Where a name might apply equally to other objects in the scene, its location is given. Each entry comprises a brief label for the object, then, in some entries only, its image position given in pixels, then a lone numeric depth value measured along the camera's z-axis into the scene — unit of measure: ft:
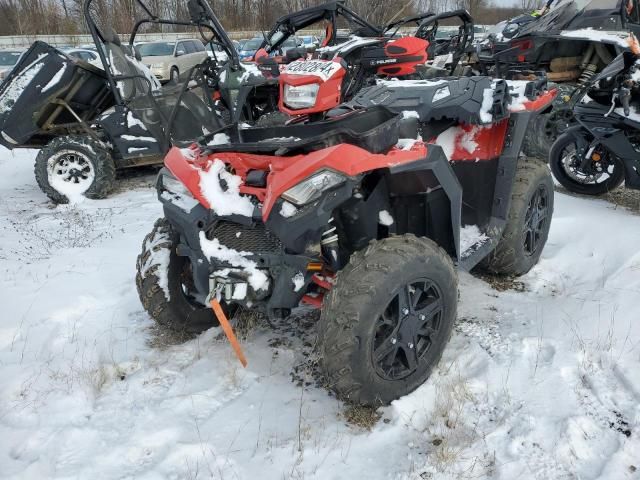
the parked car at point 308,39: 74.54
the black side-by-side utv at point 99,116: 21.74
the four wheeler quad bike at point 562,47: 23.30
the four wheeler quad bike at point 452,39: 29.89
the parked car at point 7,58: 72.13
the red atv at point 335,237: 7.33
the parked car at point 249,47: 72.55
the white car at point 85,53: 60.76
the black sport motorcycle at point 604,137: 16.96
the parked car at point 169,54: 61.67
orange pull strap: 7.98
